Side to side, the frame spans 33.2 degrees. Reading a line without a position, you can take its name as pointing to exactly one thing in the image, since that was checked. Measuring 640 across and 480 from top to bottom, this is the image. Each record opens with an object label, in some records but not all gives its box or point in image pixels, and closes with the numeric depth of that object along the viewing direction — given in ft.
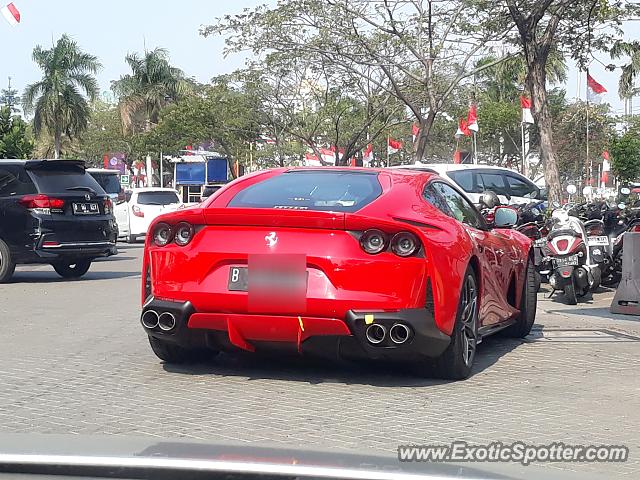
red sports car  21.21
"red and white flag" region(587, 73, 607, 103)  119.14
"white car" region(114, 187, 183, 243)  100.78
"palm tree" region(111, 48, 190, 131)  224.12
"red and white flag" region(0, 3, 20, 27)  86.94
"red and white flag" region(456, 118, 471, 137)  150.82
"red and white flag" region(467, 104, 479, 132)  133.39
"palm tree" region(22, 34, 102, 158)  199.00
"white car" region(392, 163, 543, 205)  79.56
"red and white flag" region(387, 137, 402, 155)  172.76
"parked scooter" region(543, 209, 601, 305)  40.81
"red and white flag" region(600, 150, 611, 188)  191.72
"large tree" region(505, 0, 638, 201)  70.49
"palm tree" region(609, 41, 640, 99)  72.45
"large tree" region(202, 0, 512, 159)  94.79
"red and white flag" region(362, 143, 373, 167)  177.90
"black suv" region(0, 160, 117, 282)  49.42
